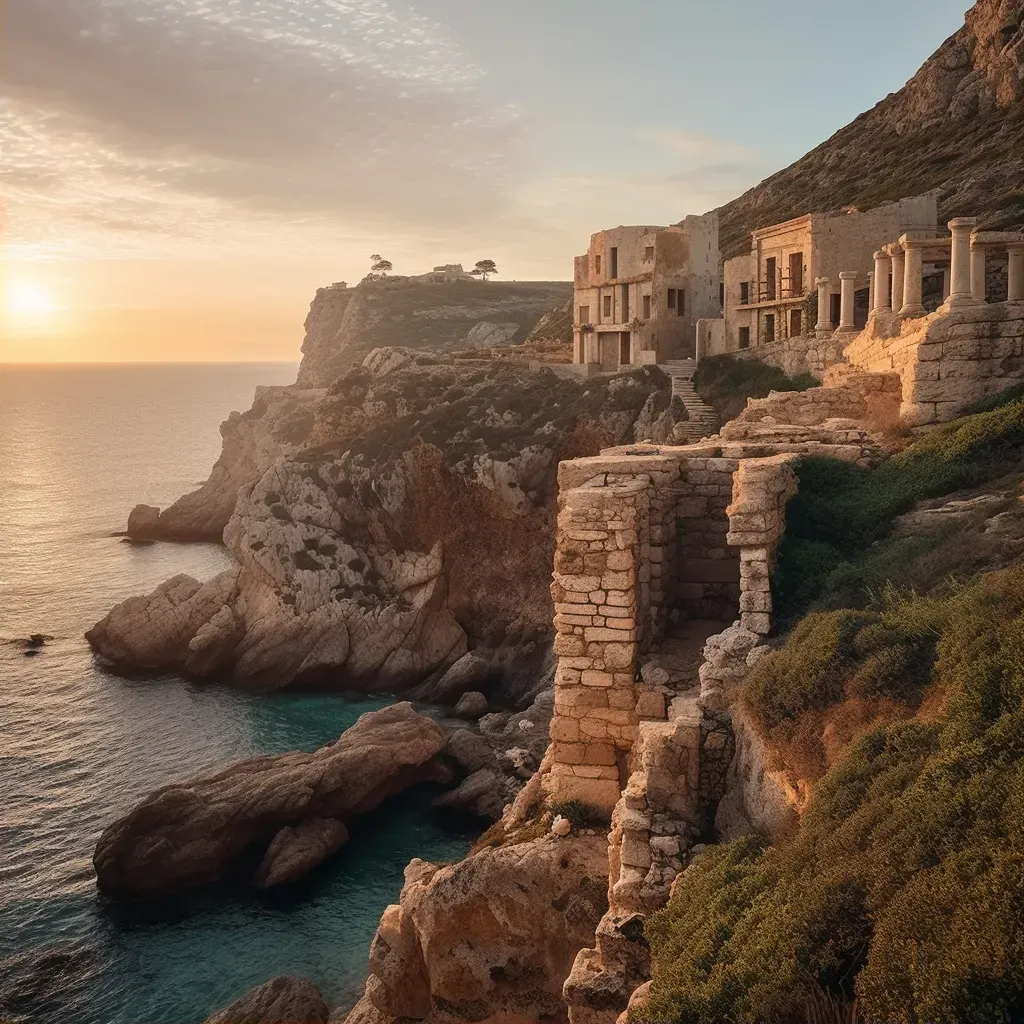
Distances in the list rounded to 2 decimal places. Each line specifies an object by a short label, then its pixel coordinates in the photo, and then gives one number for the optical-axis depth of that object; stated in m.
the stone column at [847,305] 29.67
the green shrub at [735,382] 36.75
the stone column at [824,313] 34.81
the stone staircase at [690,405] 38.34
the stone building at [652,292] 52.53
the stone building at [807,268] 38.38
